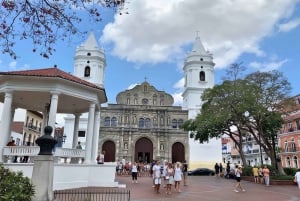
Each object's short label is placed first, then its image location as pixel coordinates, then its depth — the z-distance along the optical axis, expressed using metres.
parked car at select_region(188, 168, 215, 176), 28.70
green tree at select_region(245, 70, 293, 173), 19.14
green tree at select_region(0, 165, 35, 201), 5.36
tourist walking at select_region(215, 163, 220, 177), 26.08
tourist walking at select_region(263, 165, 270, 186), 17.04
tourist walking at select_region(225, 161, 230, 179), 23.03
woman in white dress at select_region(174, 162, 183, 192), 12.37
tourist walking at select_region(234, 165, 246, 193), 13.25
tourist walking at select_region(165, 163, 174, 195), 11.78
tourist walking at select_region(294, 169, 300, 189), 11.87
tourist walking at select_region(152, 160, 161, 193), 11.99
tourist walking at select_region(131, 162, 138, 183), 16.91
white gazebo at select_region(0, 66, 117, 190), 11.92
